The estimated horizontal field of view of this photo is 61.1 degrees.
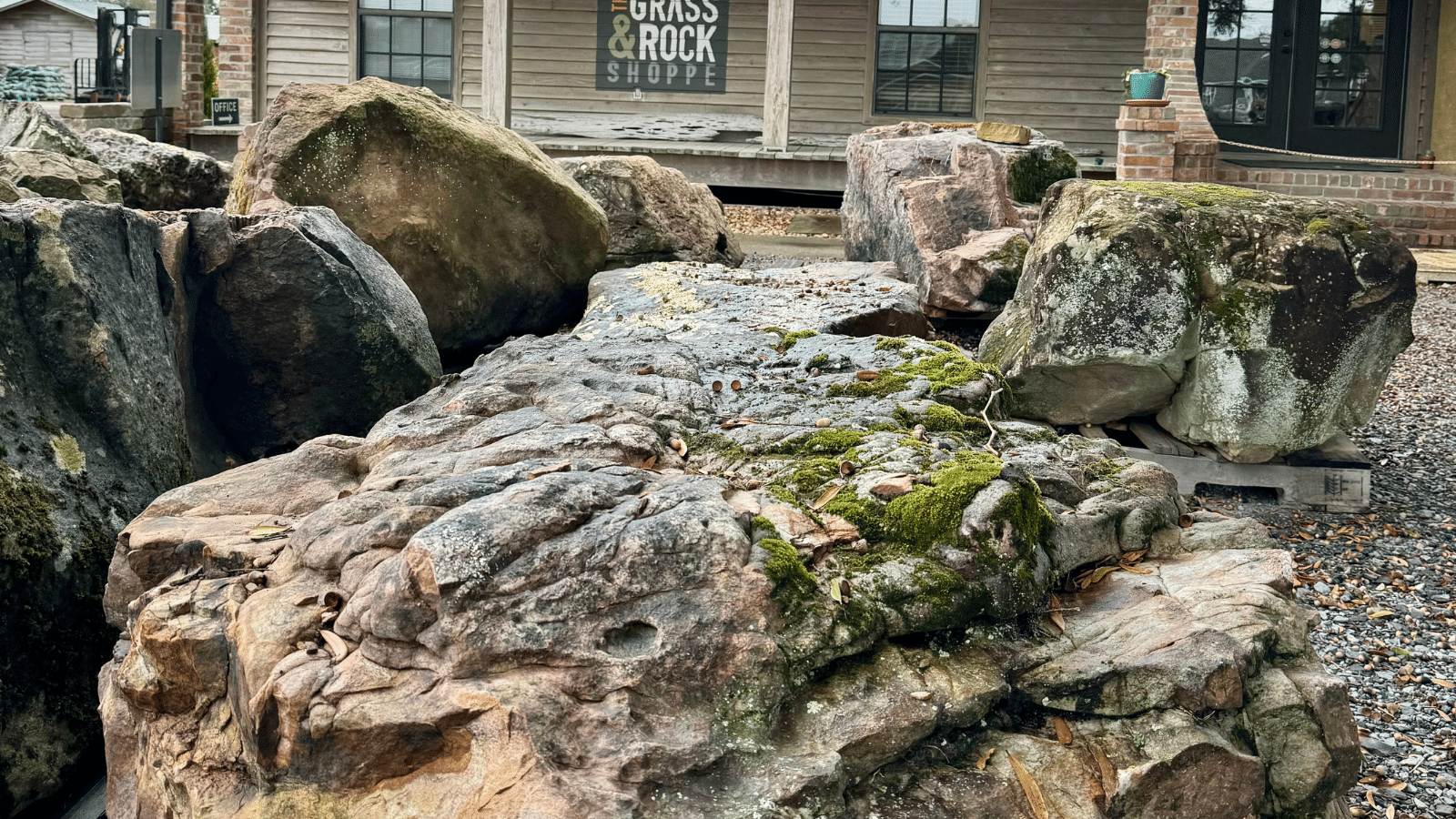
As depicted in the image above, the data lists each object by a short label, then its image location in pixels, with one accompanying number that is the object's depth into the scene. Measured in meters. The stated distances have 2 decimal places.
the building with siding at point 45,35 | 29.25
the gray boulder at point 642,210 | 7.74
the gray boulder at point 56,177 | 5.89
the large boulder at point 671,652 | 2.13
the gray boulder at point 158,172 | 7.41
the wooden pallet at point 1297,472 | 5.18
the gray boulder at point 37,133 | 6.98
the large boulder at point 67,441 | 3.16
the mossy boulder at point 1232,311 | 4.94
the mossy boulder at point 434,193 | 5.71
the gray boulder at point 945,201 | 6.76
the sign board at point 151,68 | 11.79
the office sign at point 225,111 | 12.53
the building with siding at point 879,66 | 13.61
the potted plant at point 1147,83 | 10.25
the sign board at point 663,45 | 14.51
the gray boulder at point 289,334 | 4.53
